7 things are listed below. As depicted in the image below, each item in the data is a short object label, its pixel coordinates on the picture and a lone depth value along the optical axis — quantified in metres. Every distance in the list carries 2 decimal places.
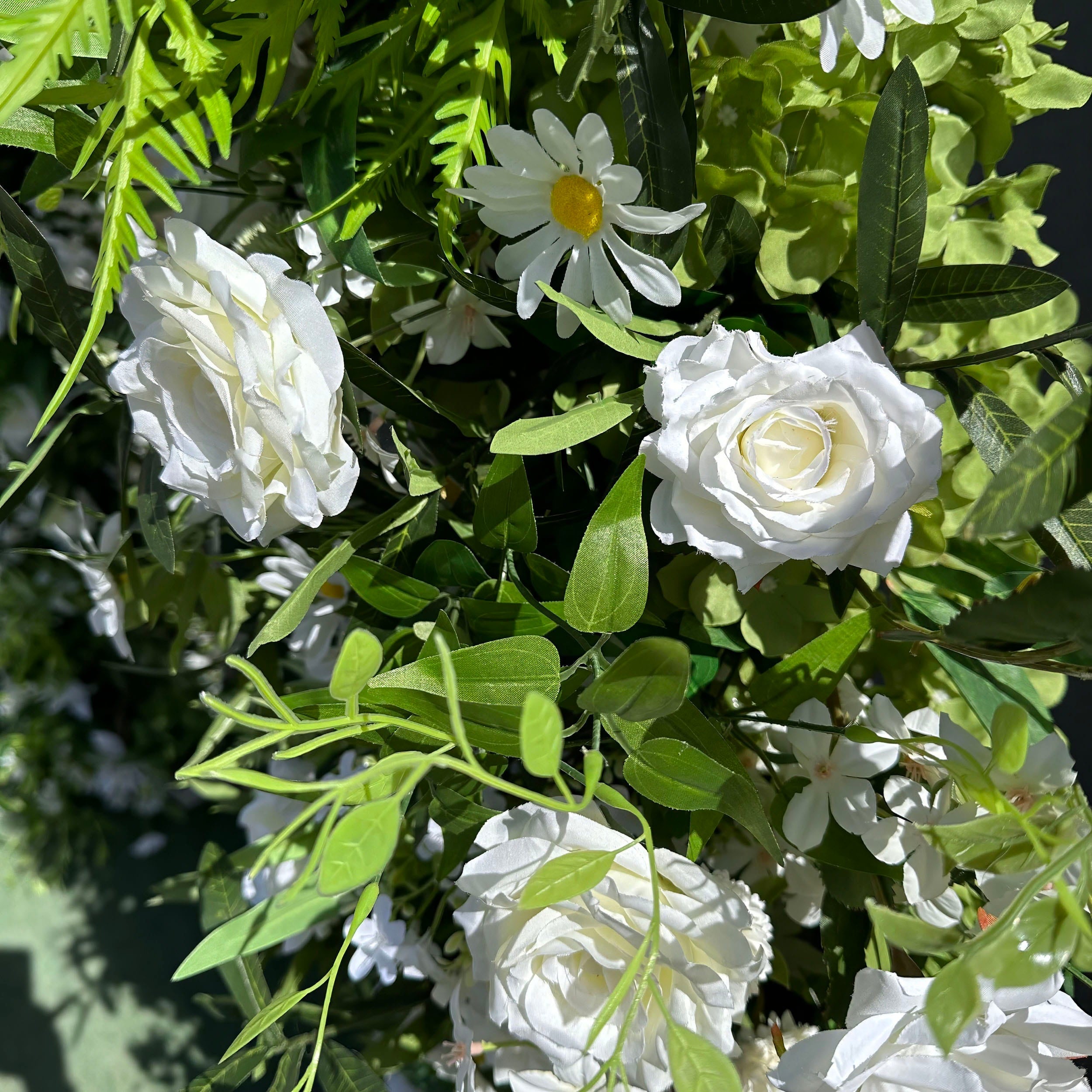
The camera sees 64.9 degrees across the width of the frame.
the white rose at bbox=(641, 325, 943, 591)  0.24
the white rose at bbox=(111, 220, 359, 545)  0.26
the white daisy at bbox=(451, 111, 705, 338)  0.26
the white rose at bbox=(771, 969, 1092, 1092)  0.24
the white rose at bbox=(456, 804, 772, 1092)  0.26
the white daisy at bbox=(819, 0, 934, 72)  0.25
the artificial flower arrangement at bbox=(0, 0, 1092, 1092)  0.24
